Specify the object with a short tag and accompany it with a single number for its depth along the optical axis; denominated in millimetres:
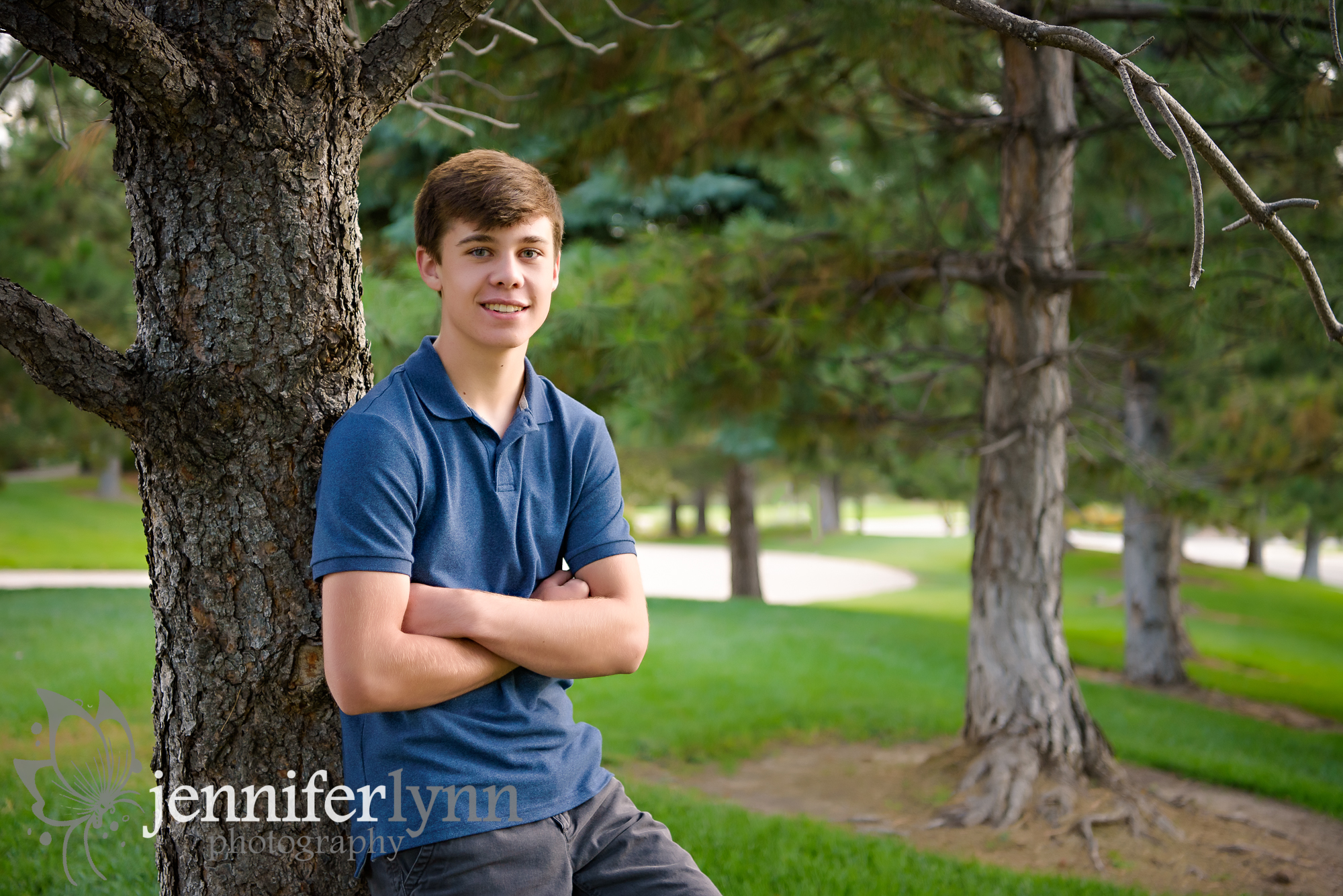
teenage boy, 1423
